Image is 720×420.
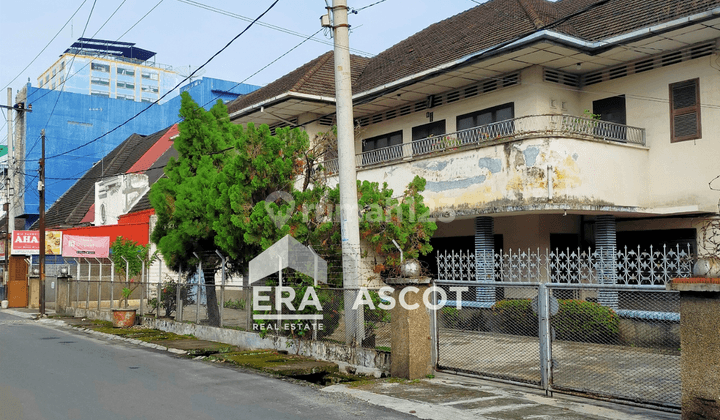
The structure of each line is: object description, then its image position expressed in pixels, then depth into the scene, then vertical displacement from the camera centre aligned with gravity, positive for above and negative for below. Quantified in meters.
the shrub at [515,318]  10.00 -1.08
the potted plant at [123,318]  21.00 -1.76
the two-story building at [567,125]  14.88 +3.20
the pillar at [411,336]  10.35 -1.25
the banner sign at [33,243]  30.19 +0.97
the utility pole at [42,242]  27.64 +0.89
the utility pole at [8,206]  32.44 +3.04
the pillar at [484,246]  17.02 +0.25
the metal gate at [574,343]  8.05 -1.23
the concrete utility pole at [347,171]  11.90 +1.56
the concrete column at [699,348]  6.76 -1.00
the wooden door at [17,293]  34.31 -1.51
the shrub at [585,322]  9.07 -1.01
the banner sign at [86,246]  26.39 +0.67
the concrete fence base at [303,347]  11.20 -1.78
